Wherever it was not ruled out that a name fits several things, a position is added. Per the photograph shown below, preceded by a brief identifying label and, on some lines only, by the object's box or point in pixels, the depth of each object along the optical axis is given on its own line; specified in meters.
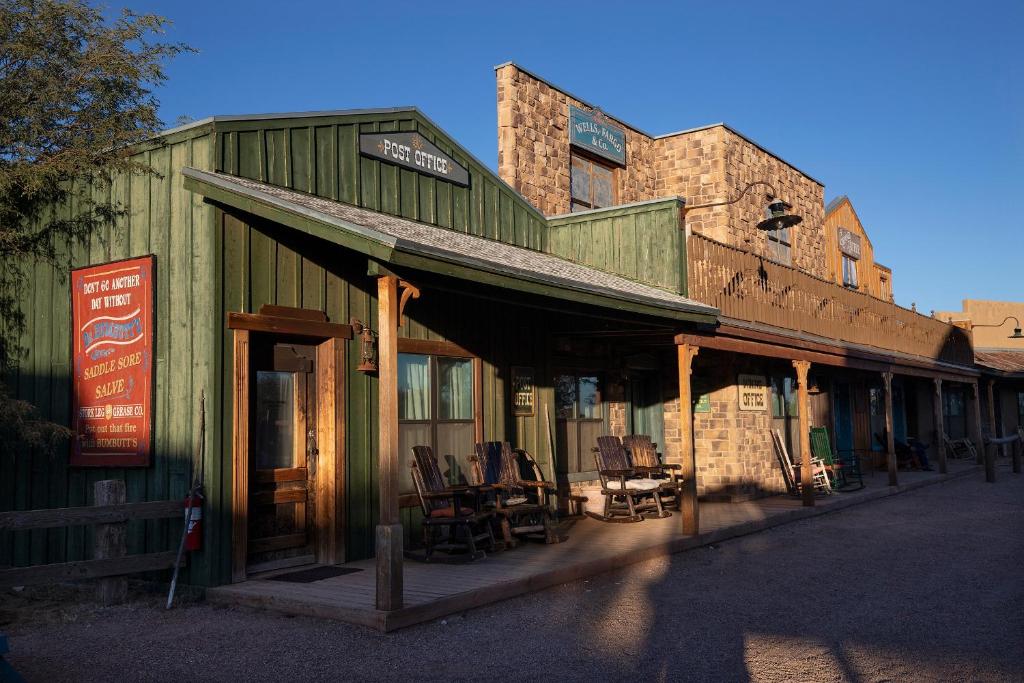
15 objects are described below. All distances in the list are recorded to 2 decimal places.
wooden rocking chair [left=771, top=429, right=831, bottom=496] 13.92
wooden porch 6.05
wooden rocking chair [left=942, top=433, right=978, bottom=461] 23.86
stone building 11.05
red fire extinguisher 6.73
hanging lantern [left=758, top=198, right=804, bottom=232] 11.70
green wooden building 6.90
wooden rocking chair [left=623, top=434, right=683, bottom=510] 11.68
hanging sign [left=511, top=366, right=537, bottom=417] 10.27
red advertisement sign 7.32
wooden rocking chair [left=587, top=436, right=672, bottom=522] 10.83
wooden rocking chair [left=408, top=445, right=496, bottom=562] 7.86
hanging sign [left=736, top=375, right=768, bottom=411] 13.63
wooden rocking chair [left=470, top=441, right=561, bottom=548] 8.63
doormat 7.06
